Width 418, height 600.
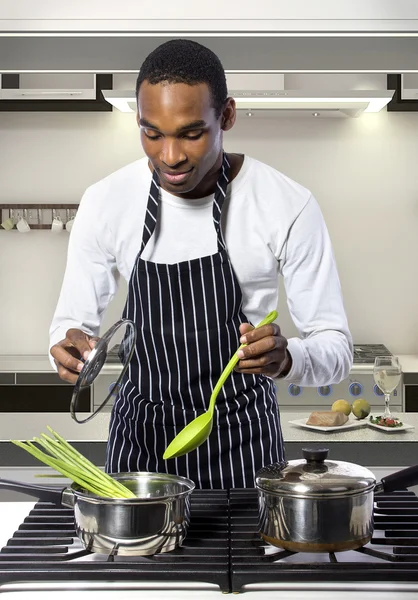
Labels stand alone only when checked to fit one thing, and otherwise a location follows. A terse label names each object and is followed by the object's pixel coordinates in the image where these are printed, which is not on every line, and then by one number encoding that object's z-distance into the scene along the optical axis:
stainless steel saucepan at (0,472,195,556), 1.13
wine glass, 2.60
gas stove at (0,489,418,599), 1.08
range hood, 3.63
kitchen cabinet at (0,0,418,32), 2.48
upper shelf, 4.51
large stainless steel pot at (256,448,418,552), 1.14
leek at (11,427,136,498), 1.26
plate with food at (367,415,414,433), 2.46
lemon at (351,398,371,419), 2.61
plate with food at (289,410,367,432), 2.49
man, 1.76
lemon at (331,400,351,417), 2.64
